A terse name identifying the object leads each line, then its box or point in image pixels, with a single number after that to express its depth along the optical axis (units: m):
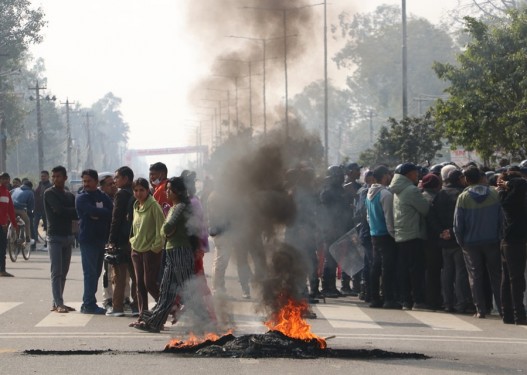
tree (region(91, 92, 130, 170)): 185.00
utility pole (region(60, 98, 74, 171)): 95.70
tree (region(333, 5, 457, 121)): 115.25
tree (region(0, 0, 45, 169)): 79.19
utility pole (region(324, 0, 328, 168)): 18.70
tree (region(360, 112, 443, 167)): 47.31
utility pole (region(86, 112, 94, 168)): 116.75
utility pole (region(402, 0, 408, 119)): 44.06
